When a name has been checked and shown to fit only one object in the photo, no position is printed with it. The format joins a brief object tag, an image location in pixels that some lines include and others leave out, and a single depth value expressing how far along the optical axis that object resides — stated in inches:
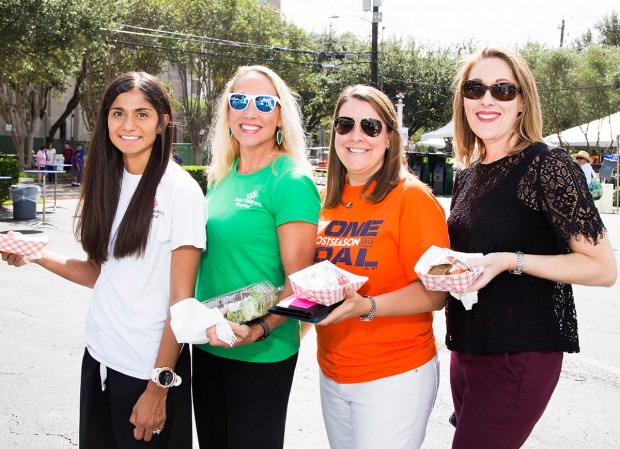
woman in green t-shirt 95.3
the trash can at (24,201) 568.7
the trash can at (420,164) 1121.9
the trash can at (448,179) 1088.2
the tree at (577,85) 1406.3
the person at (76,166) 1150.7
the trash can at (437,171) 1092.5
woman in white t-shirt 90.0
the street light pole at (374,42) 1002.7
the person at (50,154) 1143.6
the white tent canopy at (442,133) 1073.5
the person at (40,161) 1016.9
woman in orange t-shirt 92.0
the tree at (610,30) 2239.2
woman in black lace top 84.1
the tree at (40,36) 676.7
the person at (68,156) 1227.2
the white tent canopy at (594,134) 1179.3
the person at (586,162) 551.9
